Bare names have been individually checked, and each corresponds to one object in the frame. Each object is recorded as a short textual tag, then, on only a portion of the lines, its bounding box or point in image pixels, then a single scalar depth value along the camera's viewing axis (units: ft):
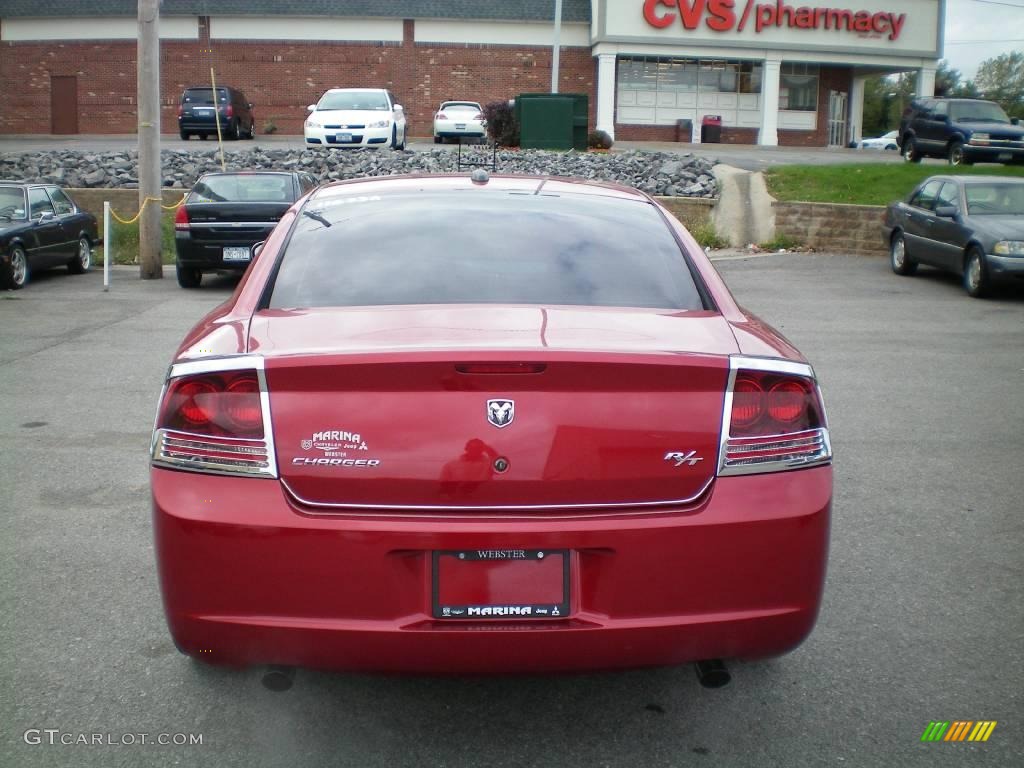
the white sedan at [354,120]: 89.97
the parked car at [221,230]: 52.54
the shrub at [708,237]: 70.33
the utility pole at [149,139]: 57.06
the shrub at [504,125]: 94.79
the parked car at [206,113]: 121.08
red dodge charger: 9.93
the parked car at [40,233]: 52.95
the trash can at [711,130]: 149.79
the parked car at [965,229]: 48.67
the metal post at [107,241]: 53.06
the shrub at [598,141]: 101.60
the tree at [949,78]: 346.09
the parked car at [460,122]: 118.11
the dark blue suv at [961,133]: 90.89
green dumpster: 90.89
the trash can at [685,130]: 151.12
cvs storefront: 141.69
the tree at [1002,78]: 359.05
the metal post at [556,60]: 112.16
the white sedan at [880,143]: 188.84
